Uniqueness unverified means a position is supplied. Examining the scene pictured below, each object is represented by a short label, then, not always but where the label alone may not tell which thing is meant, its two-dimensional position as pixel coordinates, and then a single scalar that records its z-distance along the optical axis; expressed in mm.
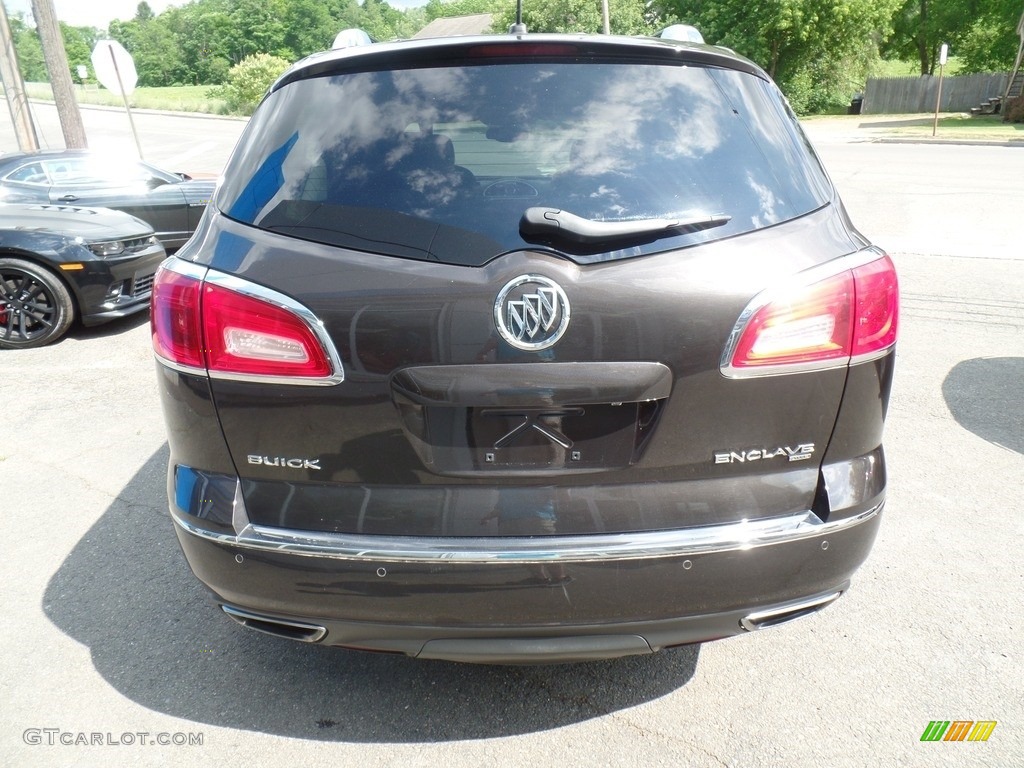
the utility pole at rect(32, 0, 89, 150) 13570
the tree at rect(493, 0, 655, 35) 45500
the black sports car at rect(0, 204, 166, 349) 6586
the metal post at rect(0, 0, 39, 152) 14523
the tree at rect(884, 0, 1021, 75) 46844
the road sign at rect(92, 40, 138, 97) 13727
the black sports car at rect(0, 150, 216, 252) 8812
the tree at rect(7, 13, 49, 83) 85875
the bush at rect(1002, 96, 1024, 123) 34344
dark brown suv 1915
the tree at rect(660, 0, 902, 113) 41938
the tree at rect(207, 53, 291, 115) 46344
